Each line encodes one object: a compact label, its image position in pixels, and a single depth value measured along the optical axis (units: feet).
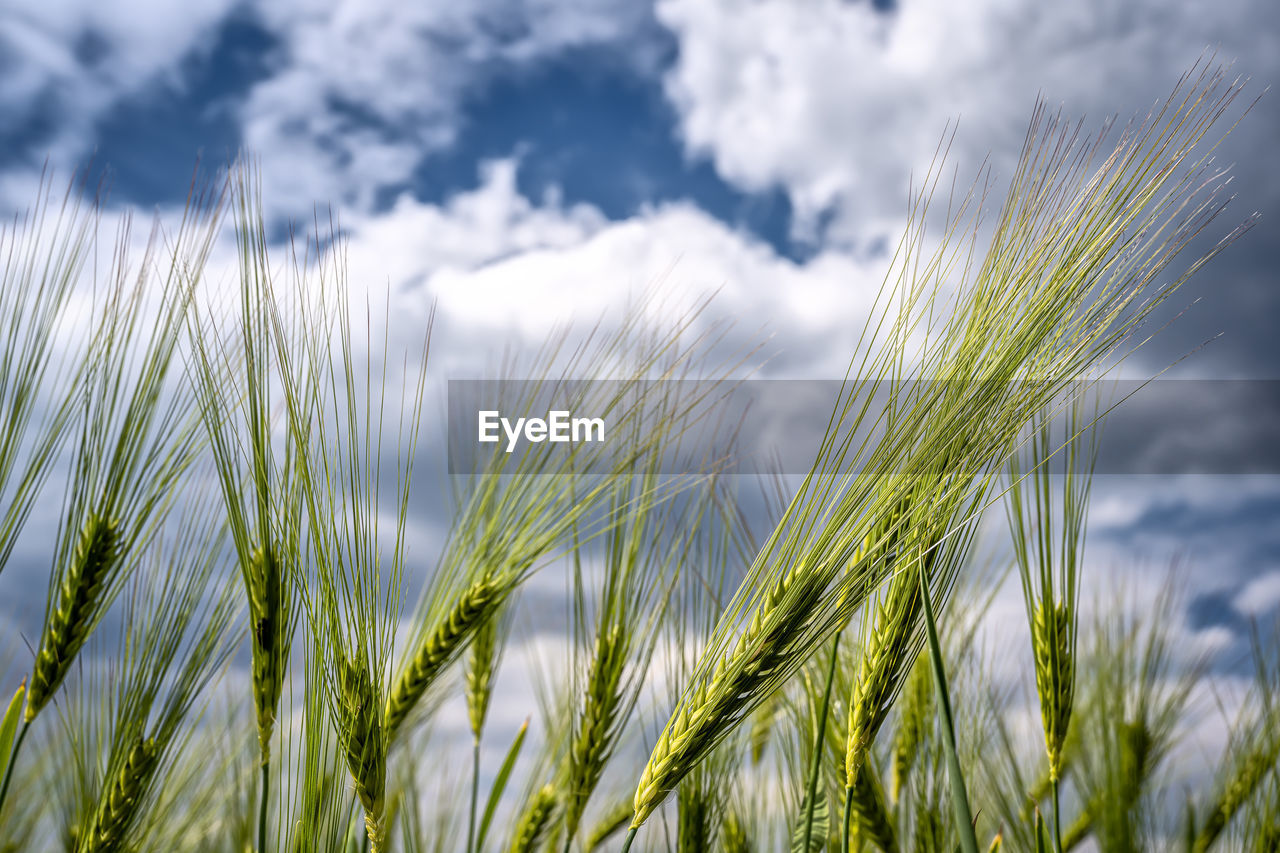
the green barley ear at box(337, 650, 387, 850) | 1.73
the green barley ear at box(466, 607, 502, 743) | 2.54
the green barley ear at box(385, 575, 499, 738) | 1.97
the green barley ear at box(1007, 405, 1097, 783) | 1.90
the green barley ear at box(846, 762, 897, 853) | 2.01
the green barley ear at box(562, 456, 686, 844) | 2.06
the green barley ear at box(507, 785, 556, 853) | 2.34
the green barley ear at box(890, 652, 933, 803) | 2.22
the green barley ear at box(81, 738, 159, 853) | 1.94
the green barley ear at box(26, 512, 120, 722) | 1.98
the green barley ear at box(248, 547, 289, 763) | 1.86
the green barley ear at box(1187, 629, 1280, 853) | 2.46
